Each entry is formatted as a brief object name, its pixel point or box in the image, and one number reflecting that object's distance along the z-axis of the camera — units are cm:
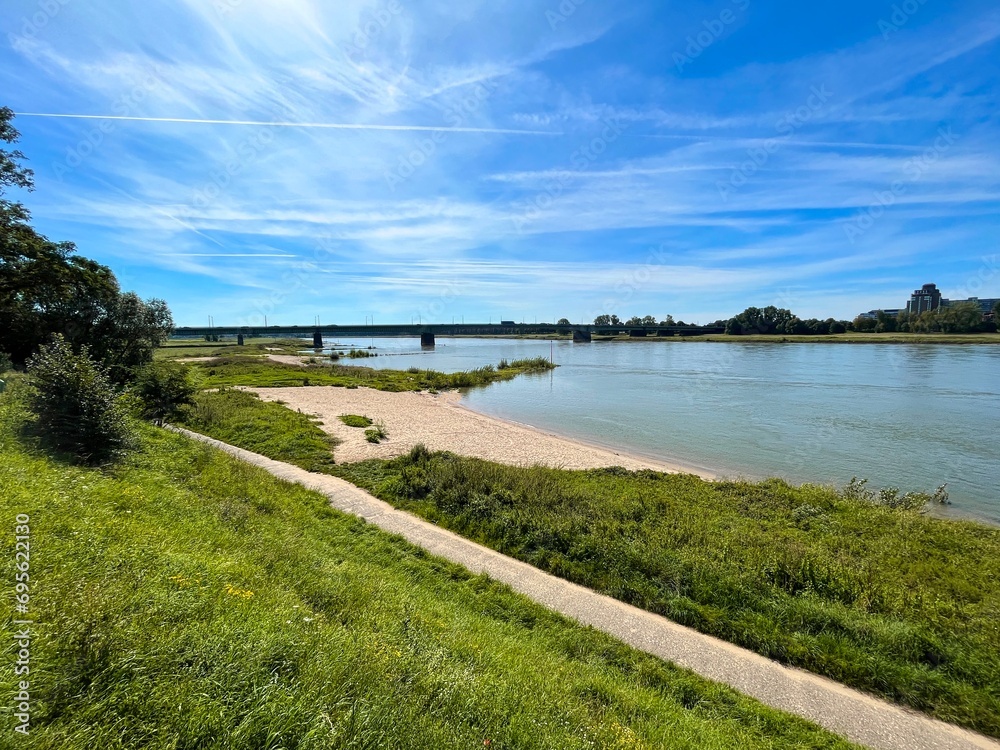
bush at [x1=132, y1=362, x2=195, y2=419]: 1927
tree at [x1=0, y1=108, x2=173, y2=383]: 2342
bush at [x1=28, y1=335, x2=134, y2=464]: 948
